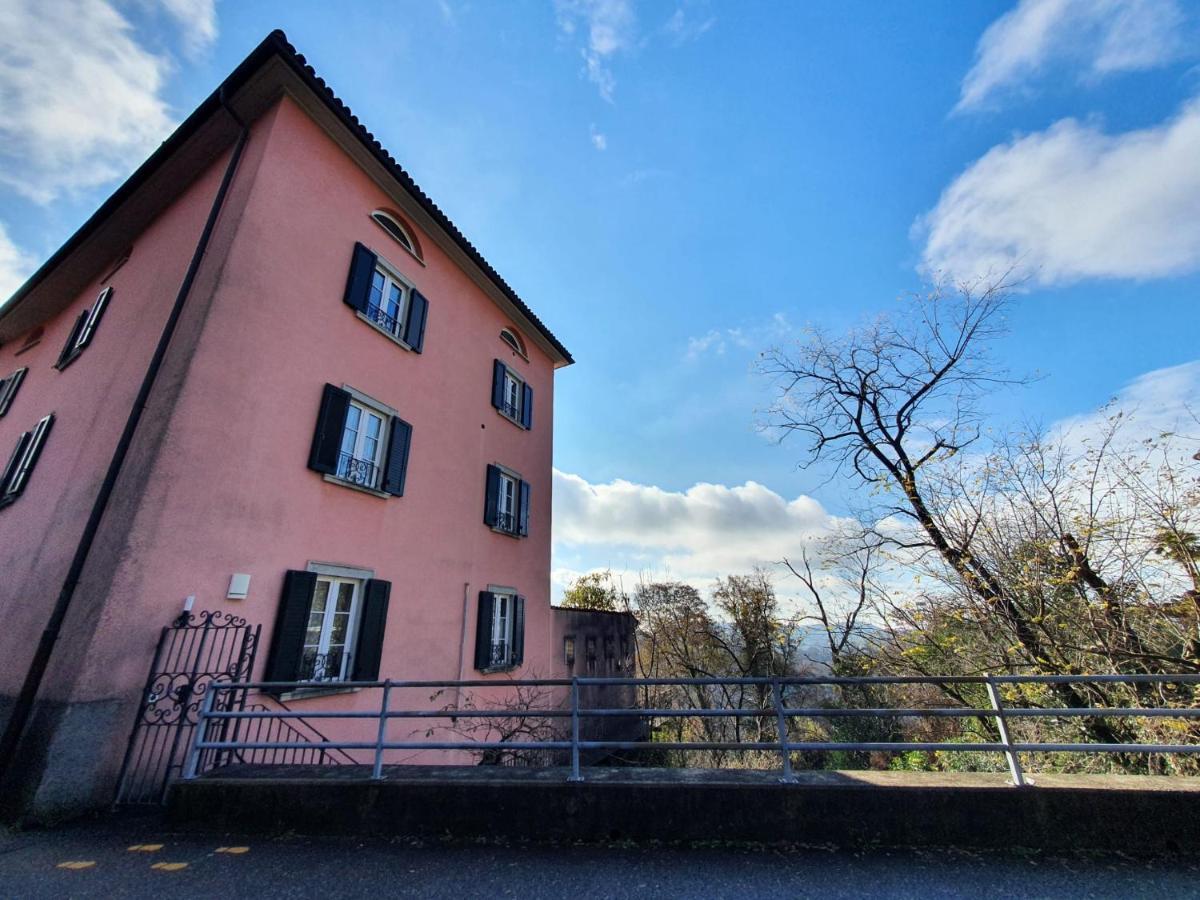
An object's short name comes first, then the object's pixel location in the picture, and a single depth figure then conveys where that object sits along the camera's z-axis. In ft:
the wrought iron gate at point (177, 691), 15.98
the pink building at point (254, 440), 17.46
